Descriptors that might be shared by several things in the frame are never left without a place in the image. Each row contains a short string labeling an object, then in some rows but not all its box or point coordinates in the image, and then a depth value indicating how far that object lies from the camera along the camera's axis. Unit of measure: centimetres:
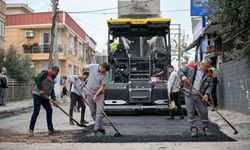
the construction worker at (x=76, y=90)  1172
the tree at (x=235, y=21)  950
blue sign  1906
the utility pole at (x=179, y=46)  3781
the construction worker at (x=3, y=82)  1817
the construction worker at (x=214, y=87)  1551
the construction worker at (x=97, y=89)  884
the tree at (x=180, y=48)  4089
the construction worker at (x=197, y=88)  855
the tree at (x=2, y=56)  2477
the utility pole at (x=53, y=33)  2652
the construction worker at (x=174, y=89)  1261
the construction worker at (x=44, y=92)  909
